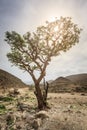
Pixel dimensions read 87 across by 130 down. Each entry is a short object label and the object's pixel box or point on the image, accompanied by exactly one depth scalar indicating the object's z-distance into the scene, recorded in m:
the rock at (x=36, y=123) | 5.47
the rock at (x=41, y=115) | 6.32
